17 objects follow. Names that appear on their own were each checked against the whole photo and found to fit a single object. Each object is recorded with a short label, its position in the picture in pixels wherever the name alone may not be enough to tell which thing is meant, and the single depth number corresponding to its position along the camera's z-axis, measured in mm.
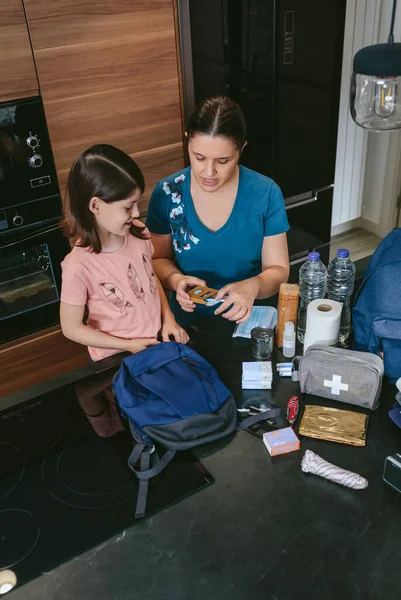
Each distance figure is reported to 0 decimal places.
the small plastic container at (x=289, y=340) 1395
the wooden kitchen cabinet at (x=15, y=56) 1972
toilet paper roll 1321
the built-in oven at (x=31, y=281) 2361
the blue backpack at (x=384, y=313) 1291
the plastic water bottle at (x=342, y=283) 1504
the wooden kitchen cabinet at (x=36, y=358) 2492
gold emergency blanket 1157
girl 1359
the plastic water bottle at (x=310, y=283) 1561
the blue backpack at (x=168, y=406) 1136
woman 1625
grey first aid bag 1211
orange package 1408
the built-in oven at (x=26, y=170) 2141
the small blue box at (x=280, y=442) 1137
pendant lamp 1365
